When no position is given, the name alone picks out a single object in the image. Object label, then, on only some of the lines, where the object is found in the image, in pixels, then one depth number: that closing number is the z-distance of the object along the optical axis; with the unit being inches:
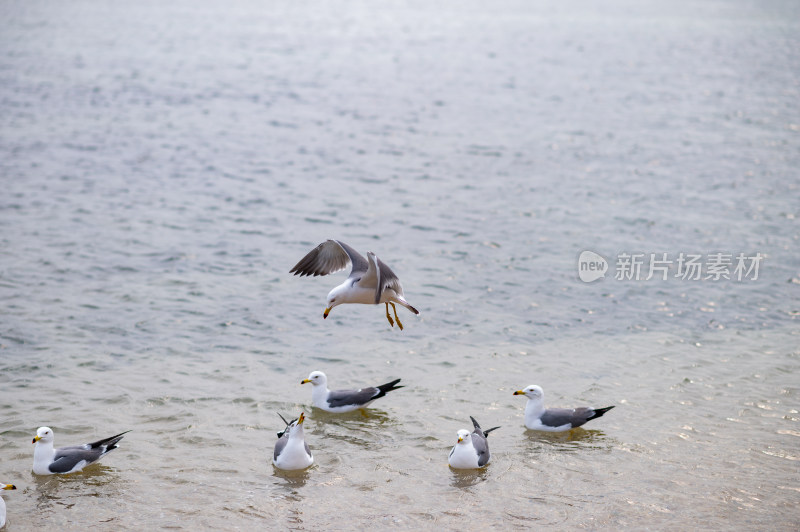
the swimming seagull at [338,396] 516.7
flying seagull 452.4
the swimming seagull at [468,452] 449.7
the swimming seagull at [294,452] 447.2
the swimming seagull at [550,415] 496.7
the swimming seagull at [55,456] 434.0
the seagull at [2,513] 391.4
